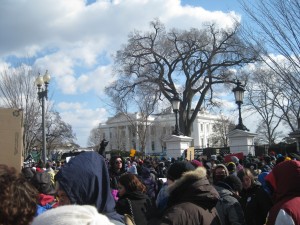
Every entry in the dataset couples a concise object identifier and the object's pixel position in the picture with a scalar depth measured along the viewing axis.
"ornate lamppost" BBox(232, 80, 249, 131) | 17.62
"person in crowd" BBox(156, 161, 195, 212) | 3.78
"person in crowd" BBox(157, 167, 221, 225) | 2.90
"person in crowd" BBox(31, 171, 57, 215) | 4.73
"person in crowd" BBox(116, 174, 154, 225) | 4.81
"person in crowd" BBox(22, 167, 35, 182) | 7.78
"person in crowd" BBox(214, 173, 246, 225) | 4.82
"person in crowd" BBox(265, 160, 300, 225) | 2.91
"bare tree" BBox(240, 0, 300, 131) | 12.62
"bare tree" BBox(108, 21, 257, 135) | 39.09
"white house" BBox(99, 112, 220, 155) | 93.75
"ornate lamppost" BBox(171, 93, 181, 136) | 20.68
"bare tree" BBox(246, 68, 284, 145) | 44.01
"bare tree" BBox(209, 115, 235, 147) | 87.59
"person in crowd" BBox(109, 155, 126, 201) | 8.51
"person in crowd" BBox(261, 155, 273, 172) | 10.92
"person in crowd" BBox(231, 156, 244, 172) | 12.25
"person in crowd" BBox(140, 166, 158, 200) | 8.89
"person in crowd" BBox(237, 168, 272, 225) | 5.16
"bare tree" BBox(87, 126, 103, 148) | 107.06
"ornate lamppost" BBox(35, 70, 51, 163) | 17.02
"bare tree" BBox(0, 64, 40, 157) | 30.09
